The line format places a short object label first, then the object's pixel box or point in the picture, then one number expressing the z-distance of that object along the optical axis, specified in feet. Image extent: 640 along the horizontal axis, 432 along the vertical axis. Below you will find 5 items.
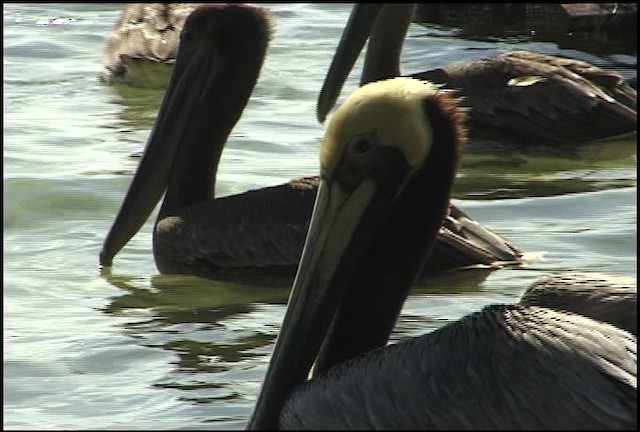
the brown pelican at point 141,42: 77.87
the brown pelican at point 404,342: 29.32
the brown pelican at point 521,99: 66.33
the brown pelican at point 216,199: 47.75
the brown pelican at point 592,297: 36.24
